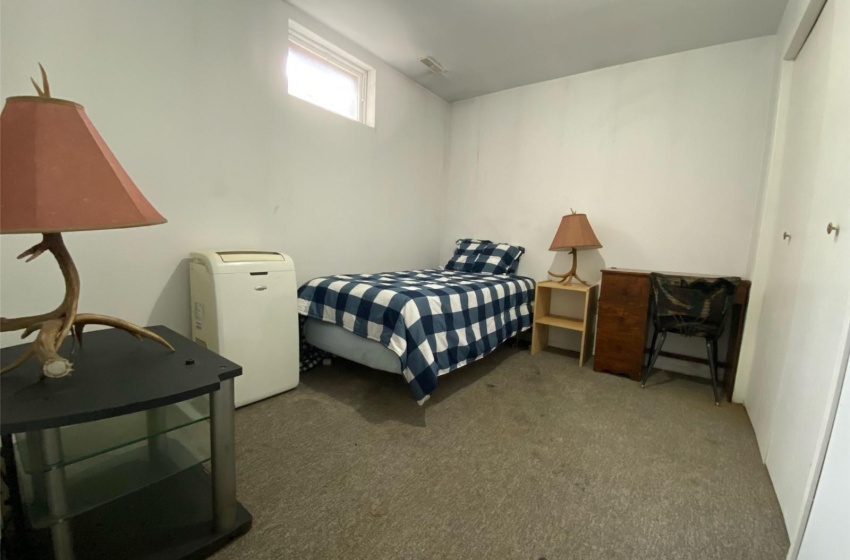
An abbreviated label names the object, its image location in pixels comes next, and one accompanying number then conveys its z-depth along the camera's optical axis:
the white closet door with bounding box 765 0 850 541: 1.05
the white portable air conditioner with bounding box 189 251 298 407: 1.76
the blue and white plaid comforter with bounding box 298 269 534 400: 1.76
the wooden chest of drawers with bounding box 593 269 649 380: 2.39
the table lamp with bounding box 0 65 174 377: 0.77
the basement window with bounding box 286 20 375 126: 2.39
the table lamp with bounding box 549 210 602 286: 2.68
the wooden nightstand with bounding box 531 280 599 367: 2.68
